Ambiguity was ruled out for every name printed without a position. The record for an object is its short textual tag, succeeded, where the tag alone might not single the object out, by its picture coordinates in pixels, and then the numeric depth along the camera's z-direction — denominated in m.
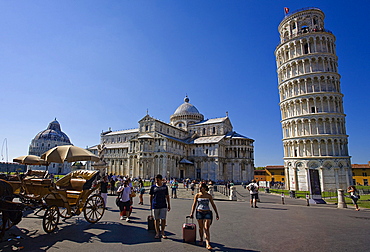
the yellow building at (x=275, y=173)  62.34
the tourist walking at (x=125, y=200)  9.73
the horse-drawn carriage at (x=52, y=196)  6.73
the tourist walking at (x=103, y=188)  10.88
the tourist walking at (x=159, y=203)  6.99
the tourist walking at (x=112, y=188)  21.70
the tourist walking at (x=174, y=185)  20.11
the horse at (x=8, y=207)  6.48
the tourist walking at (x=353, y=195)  14.39
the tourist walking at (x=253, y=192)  14.55
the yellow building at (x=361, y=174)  52.12
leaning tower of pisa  32.06
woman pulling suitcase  6.28
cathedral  51.16
